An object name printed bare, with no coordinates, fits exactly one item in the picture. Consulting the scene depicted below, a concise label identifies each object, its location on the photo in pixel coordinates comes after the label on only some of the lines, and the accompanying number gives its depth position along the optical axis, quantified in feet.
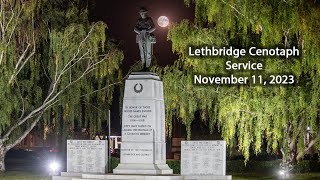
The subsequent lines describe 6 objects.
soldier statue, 72.38
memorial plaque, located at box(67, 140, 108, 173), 74.84
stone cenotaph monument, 69.77
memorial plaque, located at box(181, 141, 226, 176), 70.63
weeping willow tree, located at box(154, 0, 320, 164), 77.51
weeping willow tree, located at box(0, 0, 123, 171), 101.81
